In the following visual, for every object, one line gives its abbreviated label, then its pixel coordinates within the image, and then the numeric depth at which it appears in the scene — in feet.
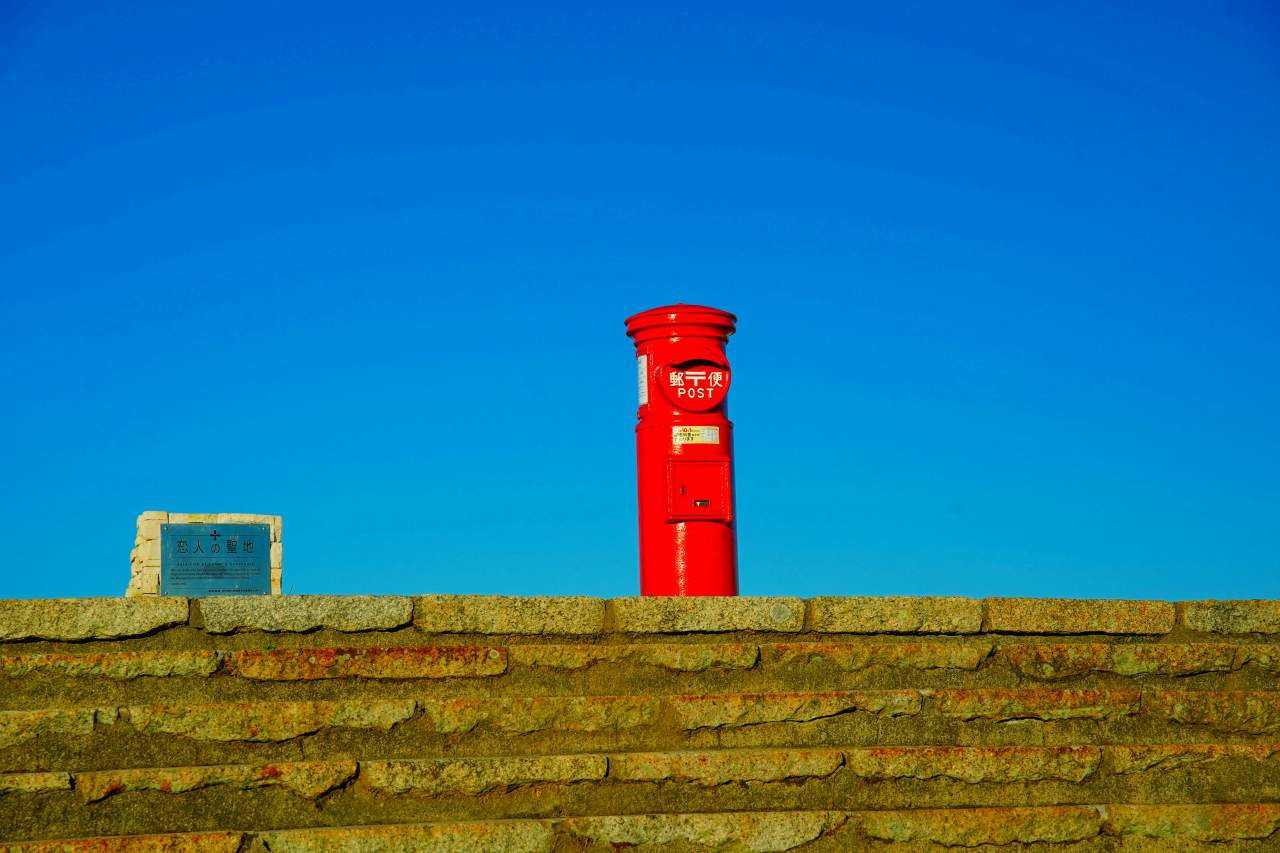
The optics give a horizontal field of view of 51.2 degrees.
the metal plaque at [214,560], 38.70
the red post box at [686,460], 27.30
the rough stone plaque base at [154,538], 39.68
